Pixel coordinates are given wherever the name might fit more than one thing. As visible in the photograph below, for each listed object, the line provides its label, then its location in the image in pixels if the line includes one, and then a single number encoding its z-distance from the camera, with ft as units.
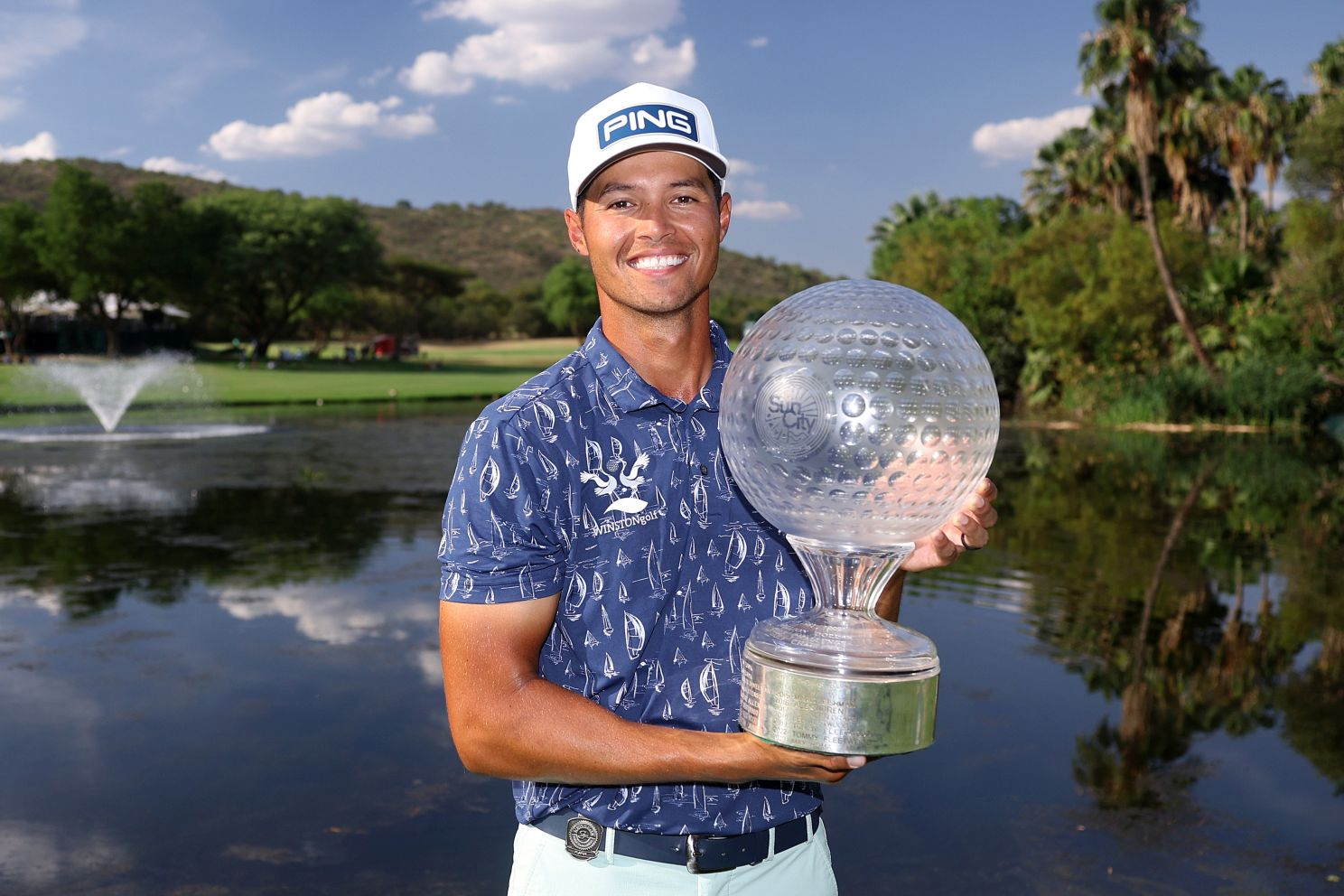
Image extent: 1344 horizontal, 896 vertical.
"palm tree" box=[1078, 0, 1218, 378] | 112.16
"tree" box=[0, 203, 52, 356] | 206.49
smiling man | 6.93
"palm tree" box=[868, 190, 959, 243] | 262.67
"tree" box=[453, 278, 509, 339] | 400.26
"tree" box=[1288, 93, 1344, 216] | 117.50
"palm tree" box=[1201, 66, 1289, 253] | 151.33
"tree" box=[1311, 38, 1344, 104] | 165.58
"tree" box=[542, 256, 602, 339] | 414.41
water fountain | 83.82
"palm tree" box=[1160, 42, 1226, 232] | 121.90
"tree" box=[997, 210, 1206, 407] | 120.06
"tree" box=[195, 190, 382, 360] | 243.81
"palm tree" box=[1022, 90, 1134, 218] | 149.59
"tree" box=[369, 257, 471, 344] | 342.44
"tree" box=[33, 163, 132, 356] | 202.39
